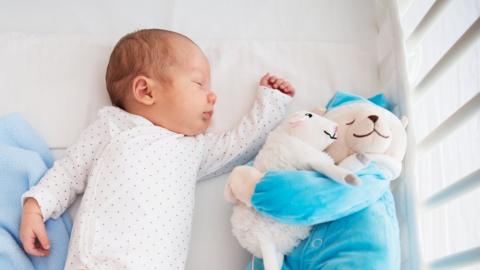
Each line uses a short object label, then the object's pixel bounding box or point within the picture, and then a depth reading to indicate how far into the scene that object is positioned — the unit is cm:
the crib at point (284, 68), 104
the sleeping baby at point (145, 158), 96
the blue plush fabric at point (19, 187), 101
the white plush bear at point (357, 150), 91
